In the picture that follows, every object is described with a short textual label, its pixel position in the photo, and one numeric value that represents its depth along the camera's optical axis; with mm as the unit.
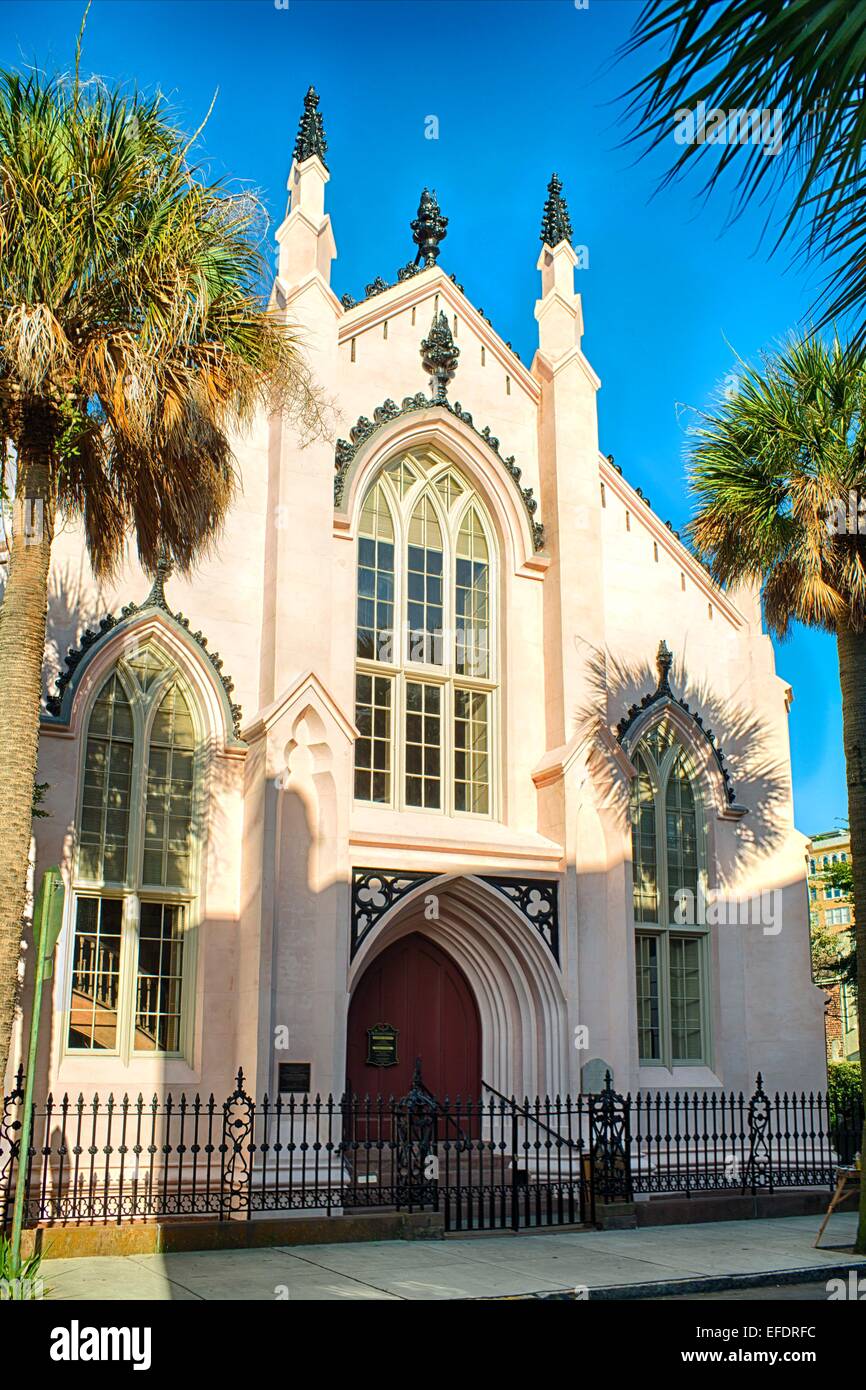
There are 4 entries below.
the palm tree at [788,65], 5523
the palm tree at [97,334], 10555
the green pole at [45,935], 10113
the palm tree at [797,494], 15703
